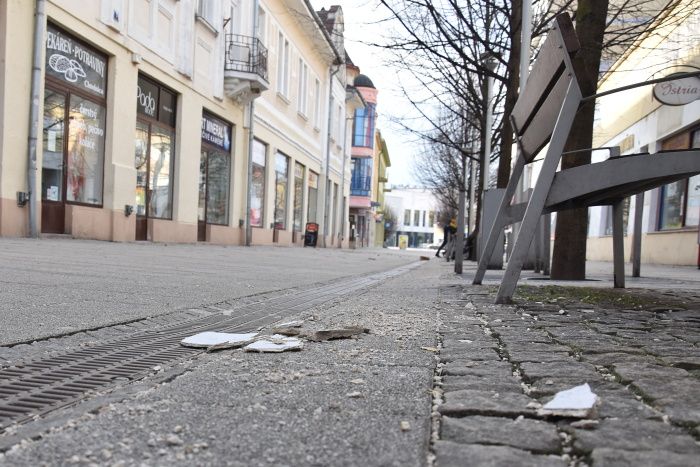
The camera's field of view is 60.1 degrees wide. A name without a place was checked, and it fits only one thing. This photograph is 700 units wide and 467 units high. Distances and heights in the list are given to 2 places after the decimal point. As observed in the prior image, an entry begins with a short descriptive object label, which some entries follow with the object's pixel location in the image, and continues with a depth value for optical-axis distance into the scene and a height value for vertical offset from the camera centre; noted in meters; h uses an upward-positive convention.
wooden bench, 3.52 +0.42
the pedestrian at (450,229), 18.49 -0.02
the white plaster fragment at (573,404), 1.60 -0.47
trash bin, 27.28 -0.56
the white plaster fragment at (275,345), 2.45 -0.52
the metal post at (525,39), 9.89 +3.25
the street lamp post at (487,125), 14.83 +2.65
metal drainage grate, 1.71 -0.54
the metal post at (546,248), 7.97 -0.21
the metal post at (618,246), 5.58 -0.10
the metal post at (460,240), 8.33 -0.16
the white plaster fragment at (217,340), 2.53 -0.53
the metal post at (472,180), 26.49 +2.18
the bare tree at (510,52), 6.24 +3.11
